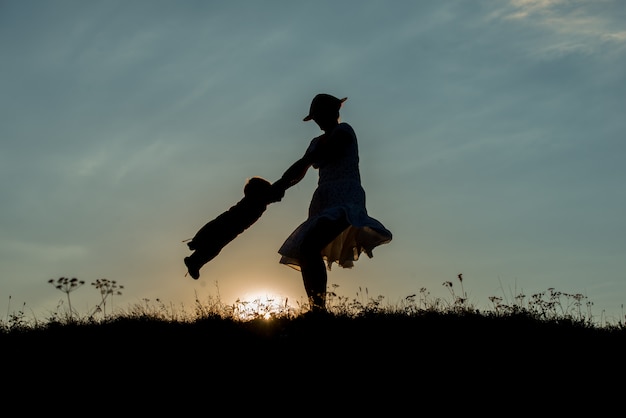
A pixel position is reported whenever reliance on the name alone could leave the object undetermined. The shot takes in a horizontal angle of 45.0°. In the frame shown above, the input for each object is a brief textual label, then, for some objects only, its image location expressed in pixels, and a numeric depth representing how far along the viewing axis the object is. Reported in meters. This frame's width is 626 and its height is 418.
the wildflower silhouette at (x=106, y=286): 8.80
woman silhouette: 8.11
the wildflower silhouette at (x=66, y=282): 8.78
